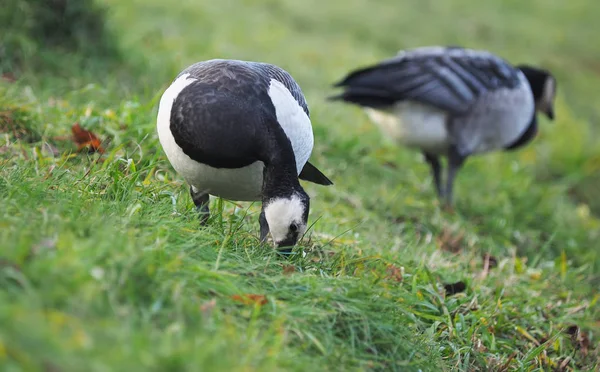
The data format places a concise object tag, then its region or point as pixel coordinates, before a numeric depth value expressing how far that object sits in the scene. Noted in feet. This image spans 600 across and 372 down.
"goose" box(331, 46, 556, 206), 42.55
